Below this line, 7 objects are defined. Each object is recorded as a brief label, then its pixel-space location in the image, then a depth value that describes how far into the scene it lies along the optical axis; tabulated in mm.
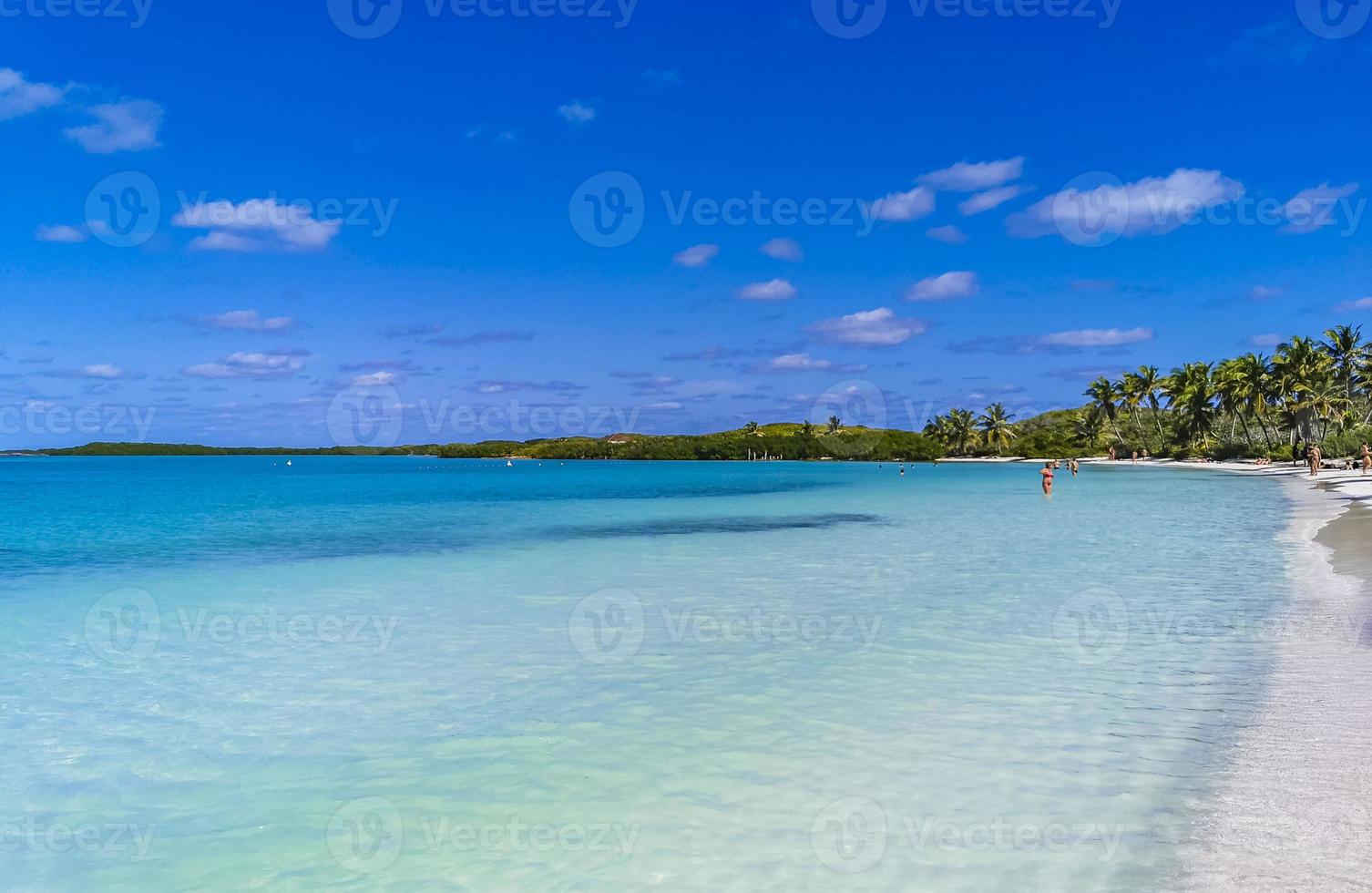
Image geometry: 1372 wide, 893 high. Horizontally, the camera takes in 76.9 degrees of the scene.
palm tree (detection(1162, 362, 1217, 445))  104000
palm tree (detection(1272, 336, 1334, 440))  83188
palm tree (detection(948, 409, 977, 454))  164125
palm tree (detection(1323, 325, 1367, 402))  84000
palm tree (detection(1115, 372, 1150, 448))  120250
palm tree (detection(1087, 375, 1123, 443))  126500
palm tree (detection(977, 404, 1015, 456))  157750
